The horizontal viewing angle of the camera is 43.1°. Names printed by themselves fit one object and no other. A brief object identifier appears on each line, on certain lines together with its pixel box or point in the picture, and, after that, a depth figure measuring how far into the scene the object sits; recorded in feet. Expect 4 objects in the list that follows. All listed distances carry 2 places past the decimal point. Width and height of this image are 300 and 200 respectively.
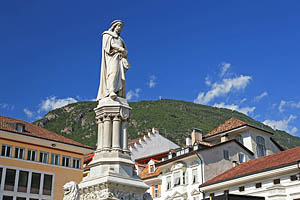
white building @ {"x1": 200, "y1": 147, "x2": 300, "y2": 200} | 94.17
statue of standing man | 41.83
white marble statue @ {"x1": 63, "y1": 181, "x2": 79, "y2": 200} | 35.81
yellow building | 125.90
